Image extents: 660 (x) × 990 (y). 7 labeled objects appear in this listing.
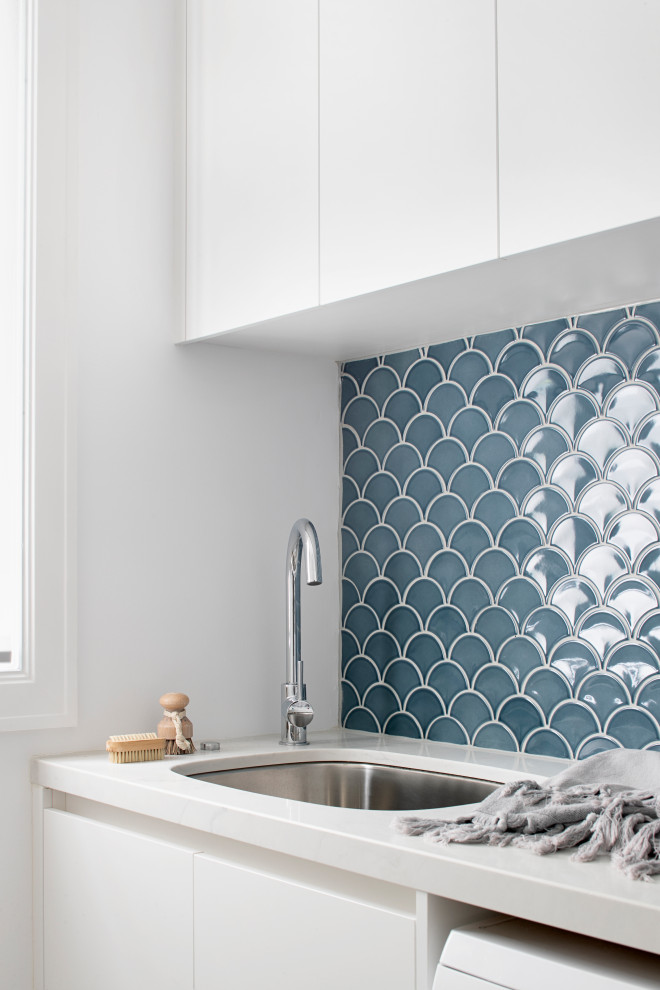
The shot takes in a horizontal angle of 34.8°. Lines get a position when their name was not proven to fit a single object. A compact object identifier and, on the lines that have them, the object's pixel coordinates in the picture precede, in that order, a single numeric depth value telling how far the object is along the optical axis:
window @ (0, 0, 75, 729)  1.77
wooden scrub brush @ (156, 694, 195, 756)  1.79
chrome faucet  1.89
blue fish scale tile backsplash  1.60
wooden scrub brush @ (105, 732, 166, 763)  1.68
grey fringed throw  1.04
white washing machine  0.94
